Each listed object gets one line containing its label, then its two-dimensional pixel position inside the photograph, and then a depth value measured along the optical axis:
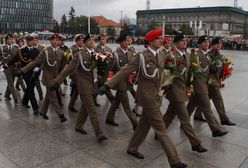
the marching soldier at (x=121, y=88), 6.47
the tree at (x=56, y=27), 125.96
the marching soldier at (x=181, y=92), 5.36
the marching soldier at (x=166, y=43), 8.79
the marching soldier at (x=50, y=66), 6.98
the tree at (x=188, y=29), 92.59
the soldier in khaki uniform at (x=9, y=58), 8.79
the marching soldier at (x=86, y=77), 5.81
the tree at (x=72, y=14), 130.38
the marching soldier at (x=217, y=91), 6.71
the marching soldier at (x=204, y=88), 6.11
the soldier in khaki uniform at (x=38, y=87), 8.58
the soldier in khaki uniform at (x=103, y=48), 7.70
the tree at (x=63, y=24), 121.36
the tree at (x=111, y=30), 97.21
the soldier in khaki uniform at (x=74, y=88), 8.09
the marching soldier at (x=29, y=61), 7.66
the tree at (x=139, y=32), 96.26
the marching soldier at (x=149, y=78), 4.75
